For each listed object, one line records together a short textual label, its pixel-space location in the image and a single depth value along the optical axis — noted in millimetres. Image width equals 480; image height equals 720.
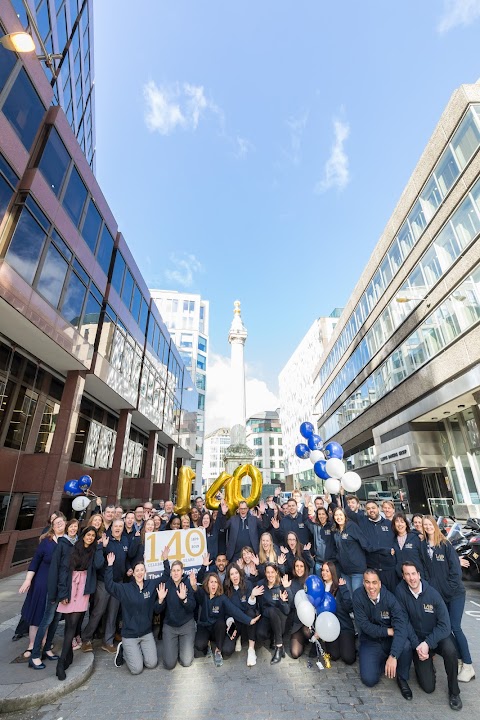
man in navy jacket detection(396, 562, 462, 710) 4398
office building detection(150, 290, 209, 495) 63125
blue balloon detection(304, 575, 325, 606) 5531
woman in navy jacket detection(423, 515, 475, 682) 4707
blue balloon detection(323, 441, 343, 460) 9859
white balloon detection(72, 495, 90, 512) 11766
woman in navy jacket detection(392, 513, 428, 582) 5512
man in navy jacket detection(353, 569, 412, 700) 4520
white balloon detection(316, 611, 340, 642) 5098
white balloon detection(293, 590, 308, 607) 5500
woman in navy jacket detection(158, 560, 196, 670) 5348
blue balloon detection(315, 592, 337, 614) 5426
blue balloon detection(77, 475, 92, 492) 13156
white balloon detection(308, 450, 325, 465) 10359
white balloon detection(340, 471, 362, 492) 8242
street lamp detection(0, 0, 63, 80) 5527
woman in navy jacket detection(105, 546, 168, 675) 5219
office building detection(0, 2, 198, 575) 10992
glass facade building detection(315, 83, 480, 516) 17594
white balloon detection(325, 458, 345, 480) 8430
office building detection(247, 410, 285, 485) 98688
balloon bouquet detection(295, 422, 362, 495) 8328
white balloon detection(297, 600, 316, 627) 5289
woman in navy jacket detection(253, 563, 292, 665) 5633
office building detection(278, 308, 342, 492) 60250
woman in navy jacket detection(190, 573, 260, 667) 5602
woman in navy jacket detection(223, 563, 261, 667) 5613
